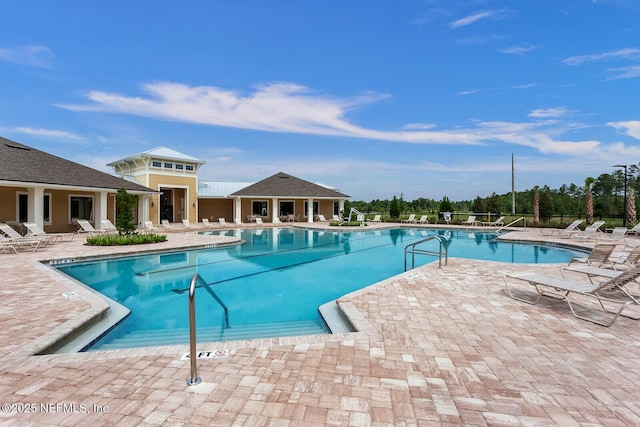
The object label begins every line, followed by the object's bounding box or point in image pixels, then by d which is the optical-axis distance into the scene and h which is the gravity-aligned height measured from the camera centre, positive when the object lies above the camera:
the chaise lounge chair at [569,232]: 16.17 -1.10
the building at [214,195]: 23.77 +1.38
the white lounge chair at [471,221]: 24.91 -0.83
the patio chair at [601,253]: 7.51 -1.02
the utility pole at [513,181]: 34.59 +3.15
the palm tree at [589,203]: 20.38 +0.44
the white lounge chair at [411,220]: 27.00 -0.81
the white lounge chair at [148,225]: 20.62 -0.89
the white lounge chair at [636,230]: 14.76 -0.92
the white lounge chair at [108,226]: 17.33 -0.80
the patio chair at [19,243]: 11.28 -1.13
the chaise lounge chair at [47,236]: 13.09 -1.08
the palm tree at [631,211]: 18.97 -0.07
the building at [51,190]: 15.38 +1.16
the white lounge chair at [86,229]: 16.33 -0.89
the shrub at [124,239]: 12.76 -1.17
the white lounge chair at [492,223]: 23.67 -0.98
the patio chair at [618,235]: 14.48 -1.16
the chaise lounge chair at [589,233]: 15.99 -1.16
